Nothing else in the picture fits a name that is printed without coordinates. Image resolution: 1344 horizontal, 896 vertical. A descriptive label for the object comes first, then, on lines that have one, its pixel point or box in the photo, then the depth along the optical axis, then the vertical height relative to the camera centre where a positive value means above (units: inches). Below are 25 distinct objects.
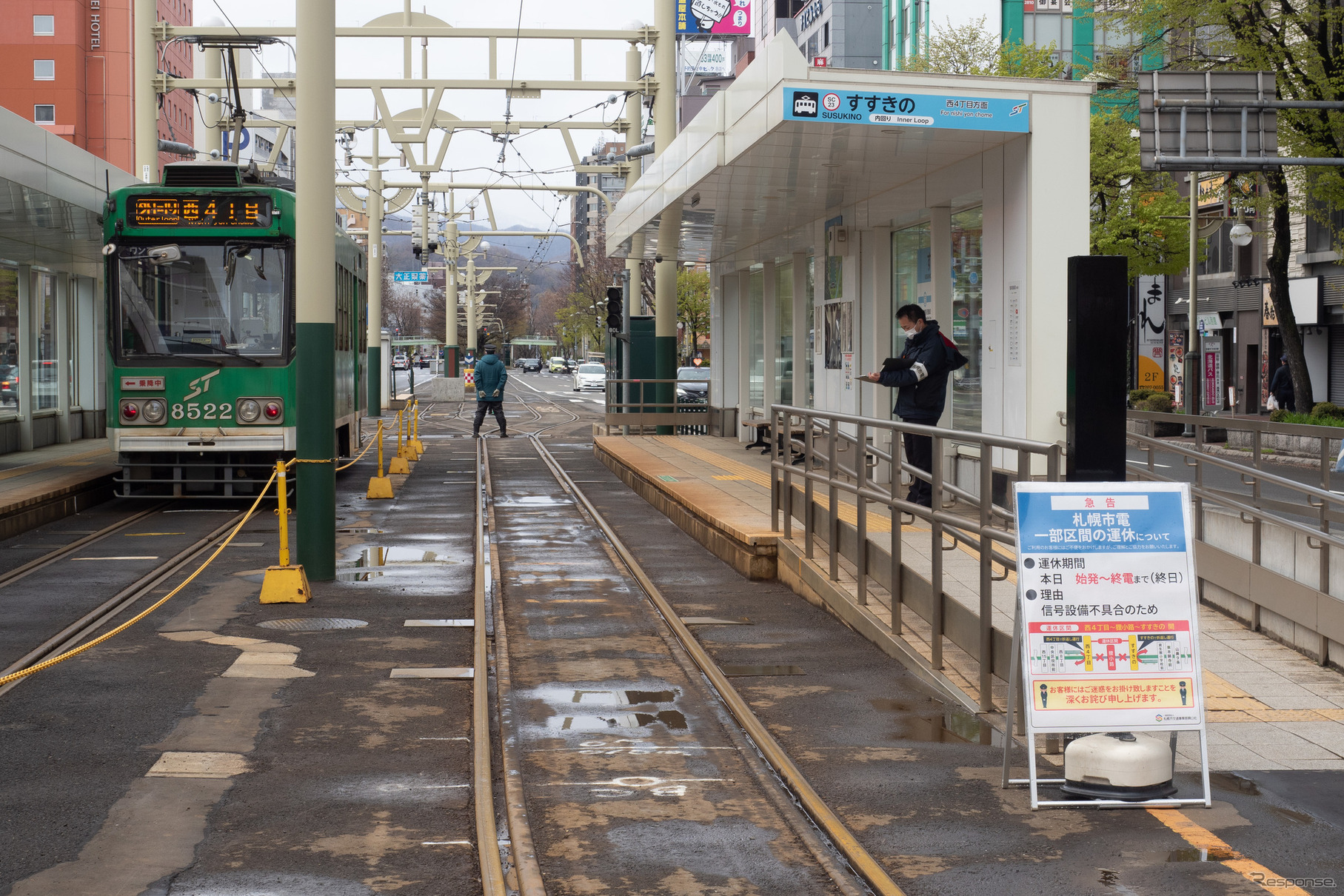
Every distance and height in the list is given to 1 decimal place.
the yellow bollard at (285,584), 422.3 -52.6
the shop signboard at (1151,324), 1893.5 +78.8
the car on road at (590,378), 2723.9 +20.1
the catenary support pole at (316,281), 436.1 +31.9
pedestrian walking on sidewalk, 1355.8 -2.5
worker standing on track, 1226.0 +4.2
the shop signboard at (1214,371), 1846.7 +17.5
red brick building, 2871.6 +608.7
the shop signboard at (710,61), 4089.6 +881.8
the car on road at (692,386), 1788.9 +3.8
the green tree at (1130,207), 1374.3 +175.0
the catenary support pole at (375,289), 1493.6 +107.2
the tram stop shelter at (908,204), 494.3 +75.8
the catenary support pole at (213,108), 1190.8 +220.6
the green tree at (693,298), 2947.8 +172.9
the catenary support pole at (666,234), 1093.8 +97.6
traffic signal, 1221.7 +65.8
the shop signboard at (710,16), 2726.4 +679.2
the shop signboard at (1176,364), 1974.9 +28.5
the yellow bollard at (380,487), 739.4 -46.3
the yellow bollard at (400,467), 882.8 -43.3
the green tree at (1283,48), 998.4 +223.3
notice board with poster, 225.9 -33.6
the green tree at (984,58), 1435.8 +325.2
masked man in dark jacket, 486.3 +5.4
